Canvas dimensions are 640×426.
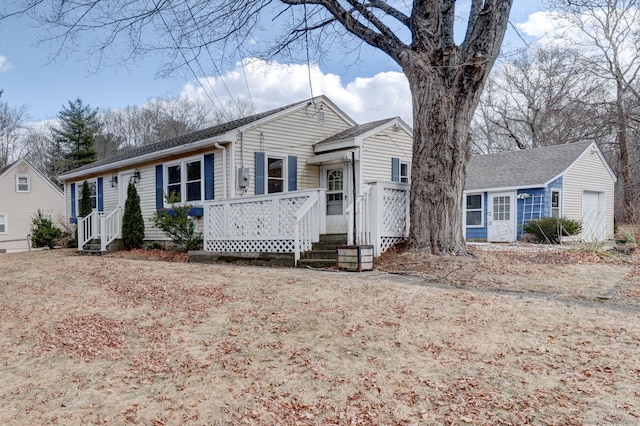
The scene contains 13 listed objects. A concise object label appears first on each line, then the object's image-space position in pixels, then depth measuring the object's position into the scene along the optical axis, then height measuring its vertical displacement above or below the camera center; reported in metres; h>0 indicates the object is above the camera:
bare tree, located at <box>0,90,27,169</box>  30.52 +5.43
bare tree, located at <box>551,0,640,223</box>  13.96 +4.84
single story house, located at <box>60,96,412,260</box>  8.48 +0.74
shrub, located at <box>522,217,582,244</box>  14.72 -0.71
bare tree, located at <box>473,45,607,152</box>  23.28 +5.96
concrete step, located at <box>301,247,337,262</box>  8.10 -0.85
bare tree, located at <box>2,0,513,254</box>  7.57 +2.17
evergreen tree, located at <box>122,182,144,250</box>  13.15 -0.38
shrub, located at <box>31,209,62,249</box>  17.33 -1.01
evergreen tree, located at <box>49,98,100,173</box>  34.69 +5.39
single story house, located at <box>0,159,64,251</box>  26.67 +0.57
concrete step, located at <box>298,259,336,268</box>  7.78 -0.97
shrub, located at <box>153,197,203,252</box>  11.14 -0.49
